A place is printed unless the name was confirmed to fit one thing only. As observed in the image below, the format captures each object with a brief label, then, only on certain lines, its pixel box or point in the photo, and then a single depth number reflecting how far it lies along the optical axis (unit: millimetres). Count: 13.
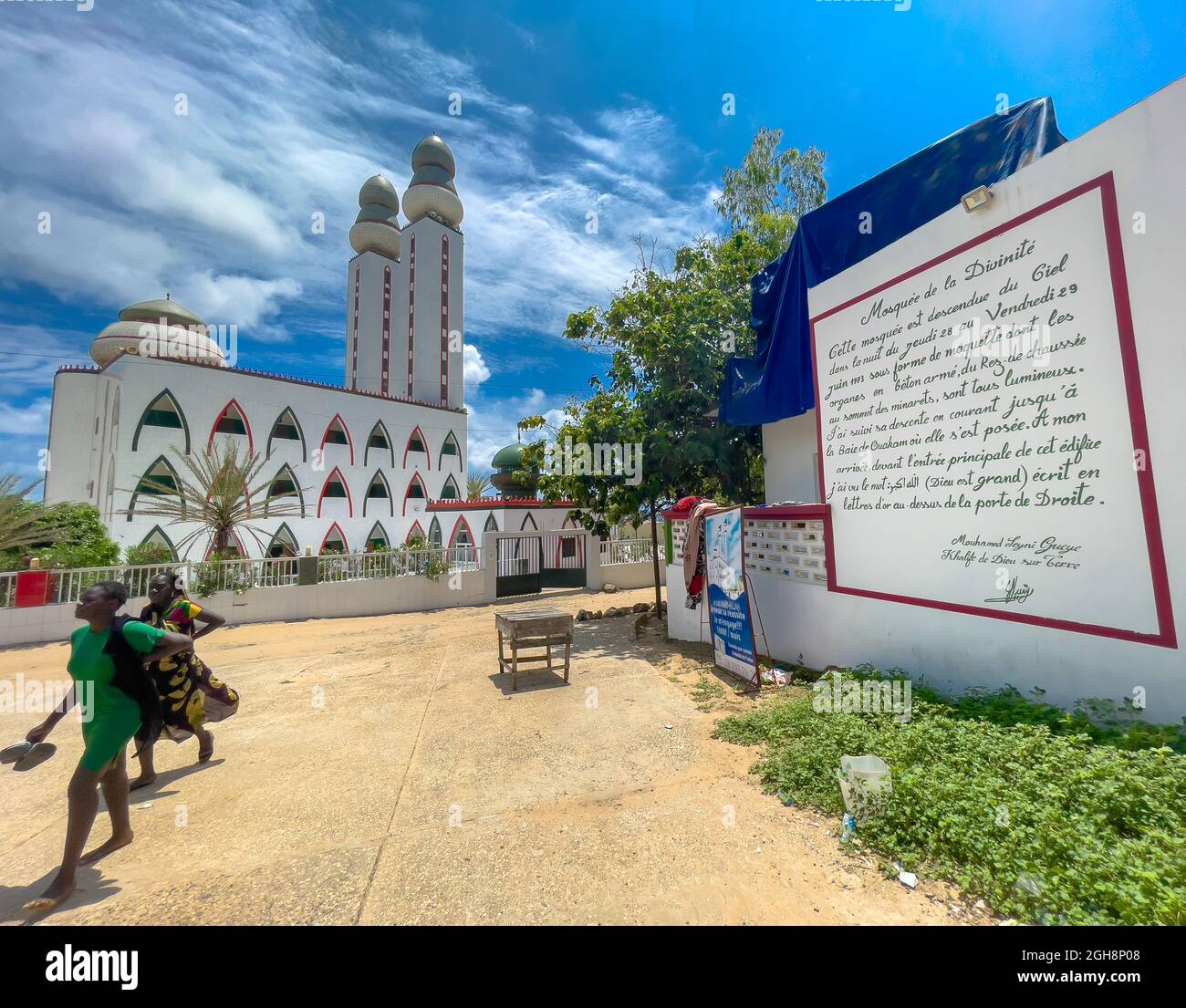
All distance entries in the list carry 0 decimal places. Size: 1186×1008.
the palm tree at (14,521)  10505
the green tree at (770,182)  16219
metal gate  14414
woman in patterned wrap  4086
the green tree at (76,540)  11859
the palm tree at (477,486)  46344
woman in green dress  2799
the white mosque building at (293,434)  20641
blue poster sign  6086
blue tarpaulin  5922
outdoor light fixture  4539
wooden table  6242
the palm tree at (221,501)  13422
